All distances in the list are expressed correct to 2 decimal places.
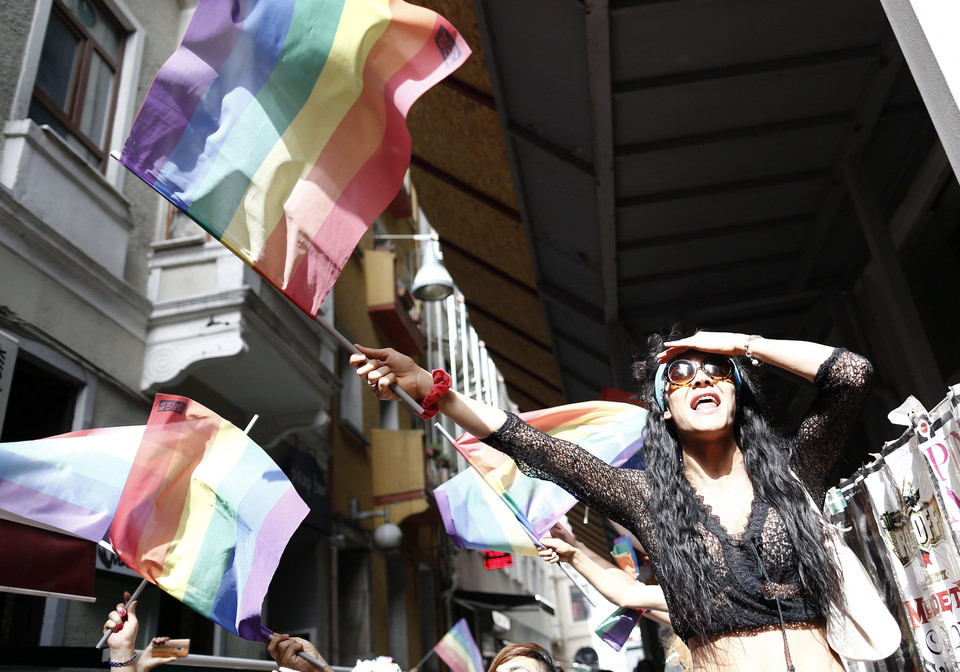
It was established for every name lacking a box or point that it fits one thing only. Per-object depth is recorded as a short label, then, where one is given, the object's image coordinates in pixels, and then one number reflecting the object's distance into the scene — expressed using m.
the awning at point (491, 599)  17.78
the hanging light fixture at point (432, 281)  11.34
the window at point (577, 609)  53.84
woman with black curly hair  2.14
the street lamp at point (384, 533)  13.35
